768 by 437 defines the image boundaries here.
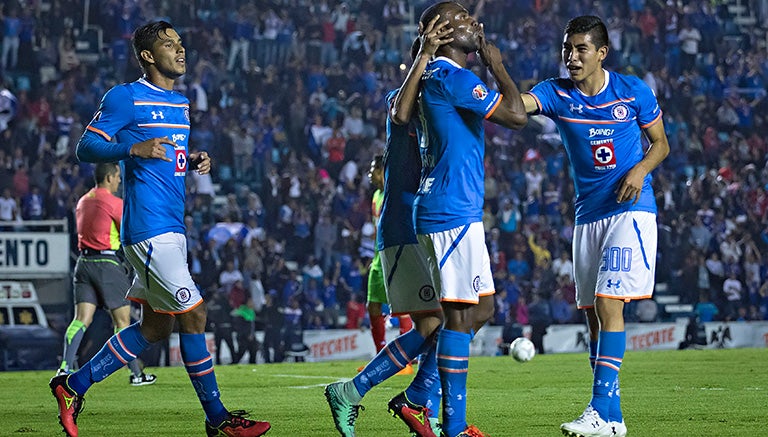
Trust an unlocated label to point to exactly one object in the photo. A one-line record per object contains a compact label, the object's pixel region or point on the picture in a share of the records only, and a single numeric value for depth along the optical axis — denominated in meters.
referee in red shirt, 23.72
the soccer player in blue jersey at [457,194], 11.81
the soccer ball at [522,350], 28.61
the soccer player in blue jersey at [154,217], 13.23
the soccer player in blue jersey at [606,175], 13.49
